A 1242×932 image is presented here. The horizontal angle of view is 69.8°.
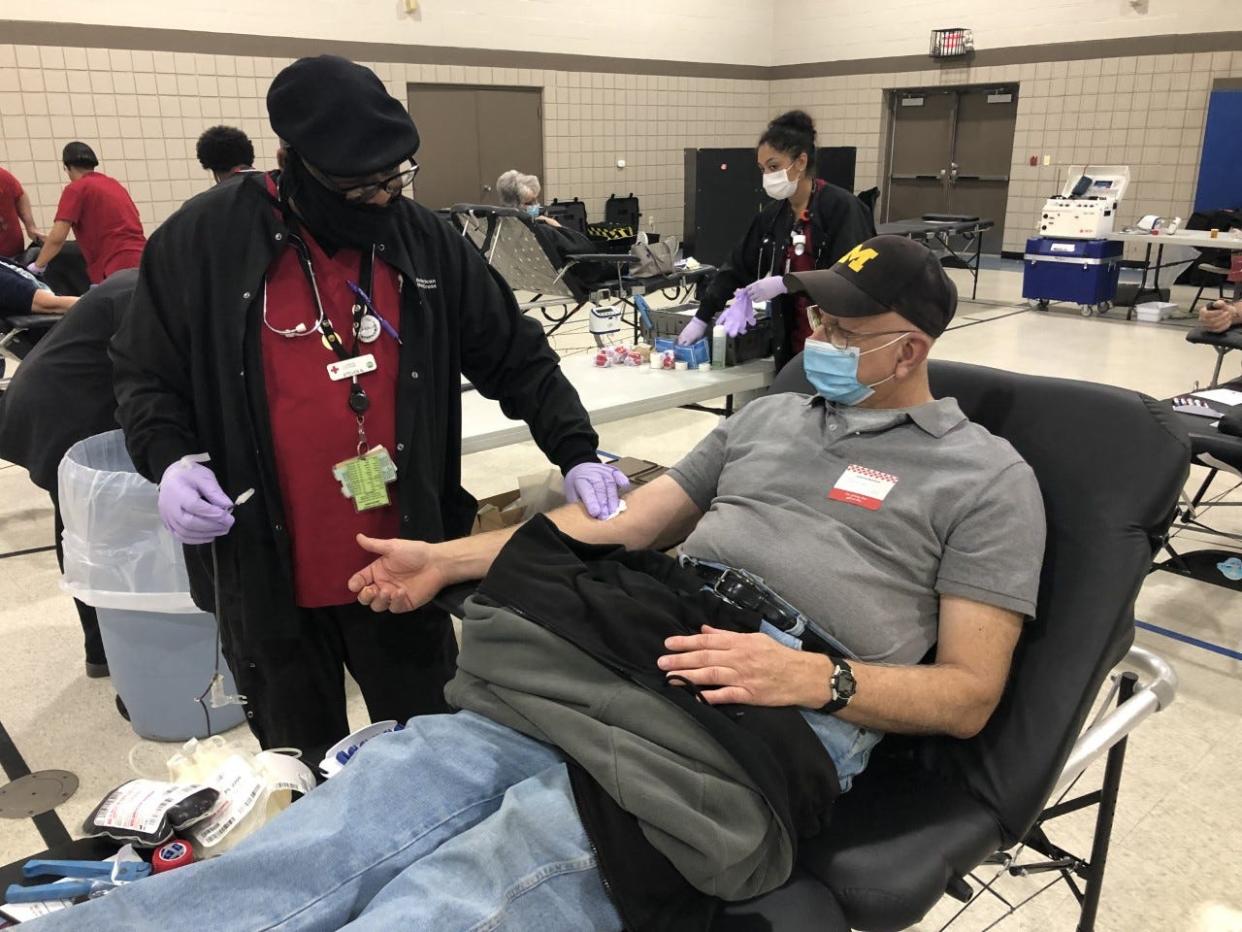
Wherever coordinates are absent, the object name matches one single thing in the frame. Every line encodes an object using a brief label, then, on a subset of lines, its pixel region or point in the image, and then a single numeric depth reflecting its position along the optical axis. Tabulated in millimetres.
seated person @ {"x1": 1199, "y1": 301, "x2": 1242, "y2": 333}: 3402
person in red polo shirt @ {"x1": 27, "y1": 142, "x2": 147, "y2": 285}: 4730
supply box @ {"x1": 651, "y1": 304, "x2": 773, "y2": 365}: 3221
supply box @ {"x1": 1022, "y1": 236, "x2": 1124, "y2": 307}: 7172
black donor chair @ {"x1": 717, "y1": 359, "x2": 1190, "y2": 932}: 1158
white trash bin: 1982
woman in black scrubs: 3199
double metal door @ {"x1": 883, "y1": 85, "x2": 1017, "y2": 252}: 10023
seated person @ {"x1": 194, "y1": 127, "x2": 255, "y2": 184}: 2967
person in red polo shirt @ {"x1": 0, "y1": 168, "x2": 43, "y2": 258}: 5723
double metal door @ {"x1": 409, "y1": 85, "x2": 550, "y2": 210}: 8539
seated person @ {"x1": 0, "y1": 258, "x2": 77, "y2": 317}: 3373
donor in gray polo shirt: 1223
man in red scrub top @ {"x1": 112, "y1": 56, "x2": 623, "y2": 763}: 1374
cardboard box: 2660
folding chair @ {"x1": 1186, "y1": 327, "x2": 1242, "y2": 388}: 3377
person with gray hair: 5332
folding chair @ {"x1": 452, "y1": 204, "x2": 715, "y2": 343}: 5355
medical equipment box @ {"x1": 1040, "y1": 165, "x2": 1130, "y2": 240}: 6984
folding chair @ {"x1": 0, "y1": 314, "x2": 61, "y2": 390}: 3361
